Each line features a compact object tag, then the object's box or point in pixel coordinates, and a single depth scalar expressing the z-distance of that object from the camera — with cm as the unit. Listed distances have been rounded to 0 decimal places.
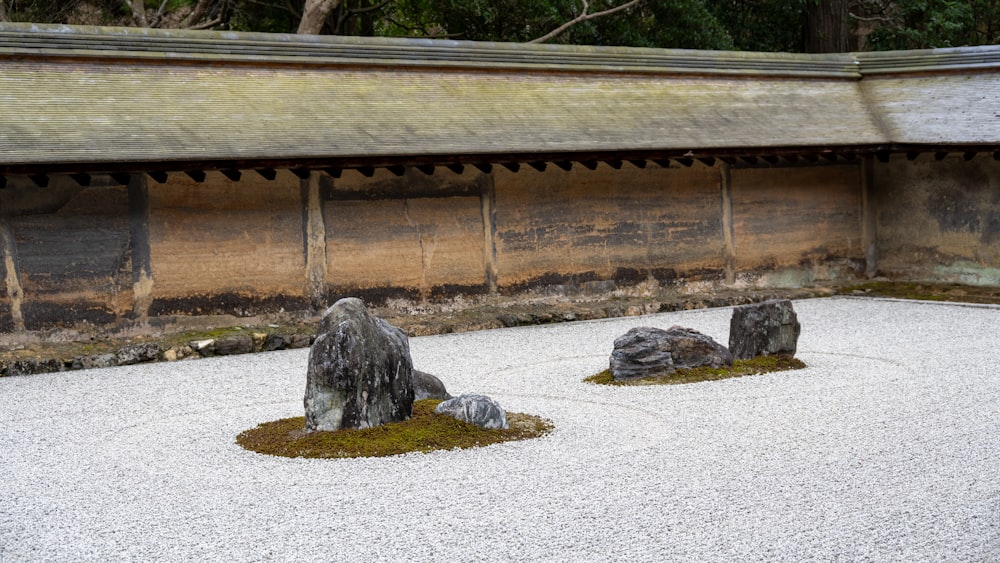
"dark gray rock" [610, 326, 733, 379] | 1053
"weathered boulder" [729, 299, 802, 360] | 1120
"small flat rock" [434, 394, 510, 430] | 838
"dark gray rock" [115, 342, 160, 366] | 1232
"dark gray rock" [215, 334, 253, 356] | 1290
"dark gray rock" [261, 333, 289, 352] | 1321
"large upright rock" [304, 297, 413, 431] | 820
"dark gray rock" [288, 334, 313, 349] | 1330
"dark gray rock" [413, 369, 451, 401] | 936
